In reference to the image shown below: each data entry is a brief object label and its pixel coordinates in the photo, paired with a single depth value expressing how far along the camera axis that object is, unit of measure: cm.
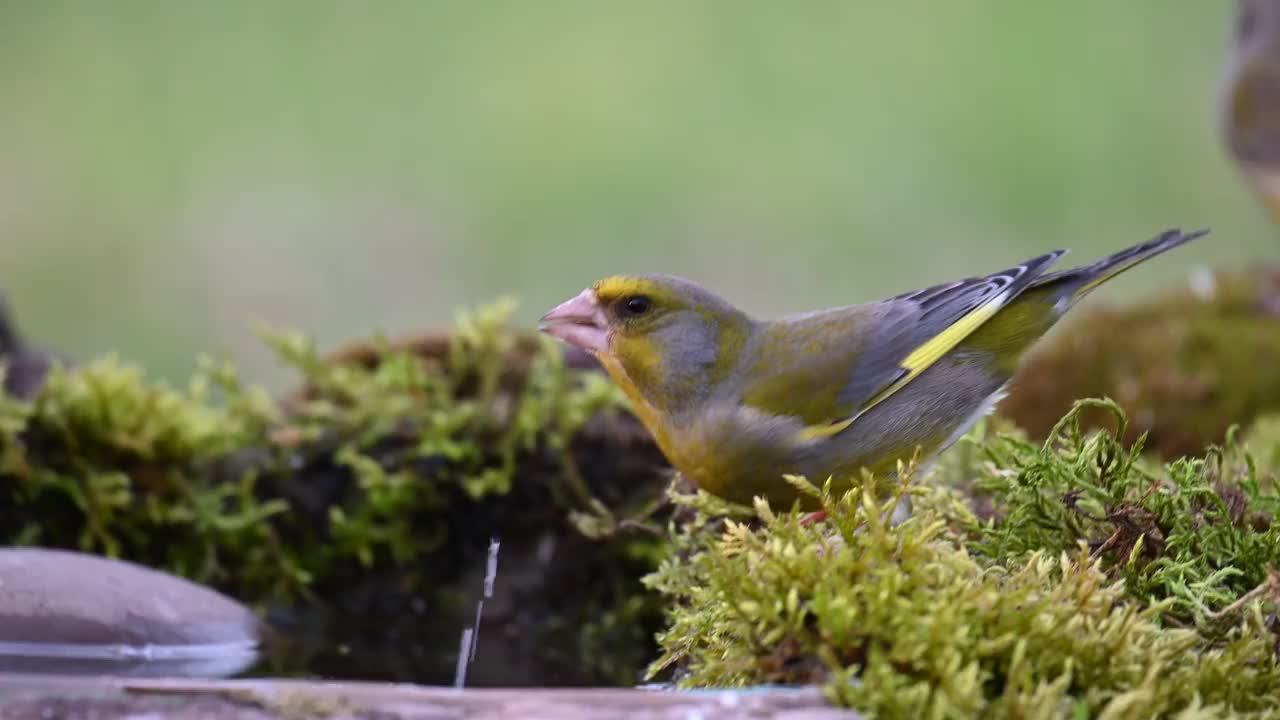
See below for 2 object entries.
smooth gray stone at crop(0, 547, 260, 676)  805
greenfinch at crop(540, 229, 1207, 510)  721
